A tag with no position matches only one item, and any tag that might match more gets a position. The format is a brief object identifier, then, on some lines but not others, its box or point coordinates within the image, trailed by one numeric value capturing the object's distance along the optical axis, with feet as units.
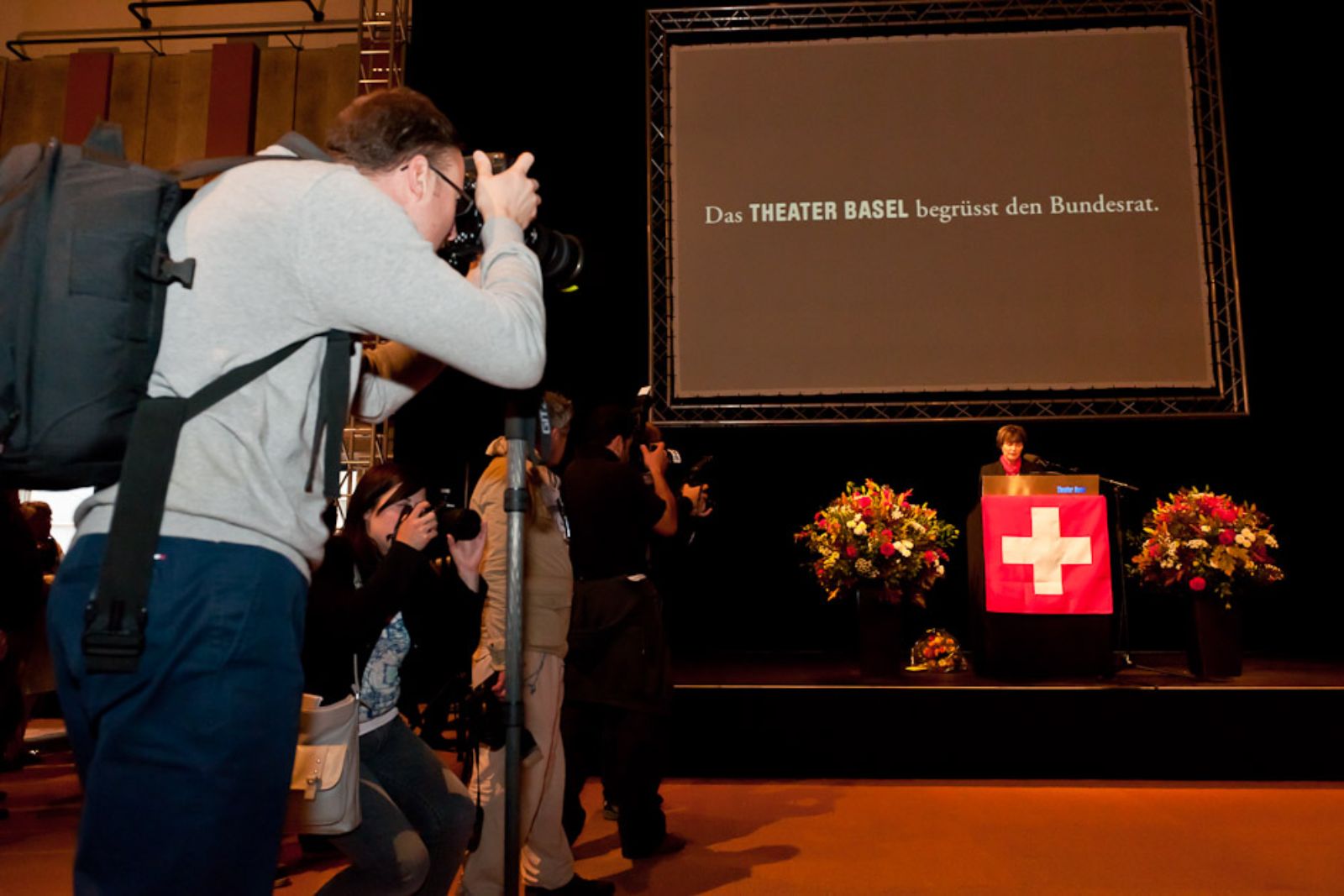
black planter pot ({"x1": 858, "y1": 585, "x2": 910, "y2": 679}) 17.43
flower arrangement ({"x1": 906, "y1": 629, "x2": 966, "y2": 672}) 19.63
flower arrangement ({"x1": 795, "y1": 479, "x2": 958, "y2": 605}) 17.49
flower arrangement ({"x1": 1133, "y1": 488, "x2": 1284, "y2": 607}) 16.76
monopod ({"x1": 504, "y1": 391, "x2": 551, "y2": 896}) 5.29
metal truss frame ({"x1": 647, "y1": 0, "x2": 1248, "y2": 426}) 20.18
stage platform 15.06
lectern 17.29
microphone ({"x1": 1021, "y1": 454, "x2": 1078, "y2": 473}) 19.13
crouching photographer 6.57
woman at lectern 18.99
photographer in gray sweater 3.01
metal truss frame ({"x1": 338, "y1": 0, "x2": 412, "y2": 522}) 19.81
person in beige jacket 9.55
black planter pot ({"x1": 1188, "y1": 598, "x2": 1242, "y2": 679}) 16.65
